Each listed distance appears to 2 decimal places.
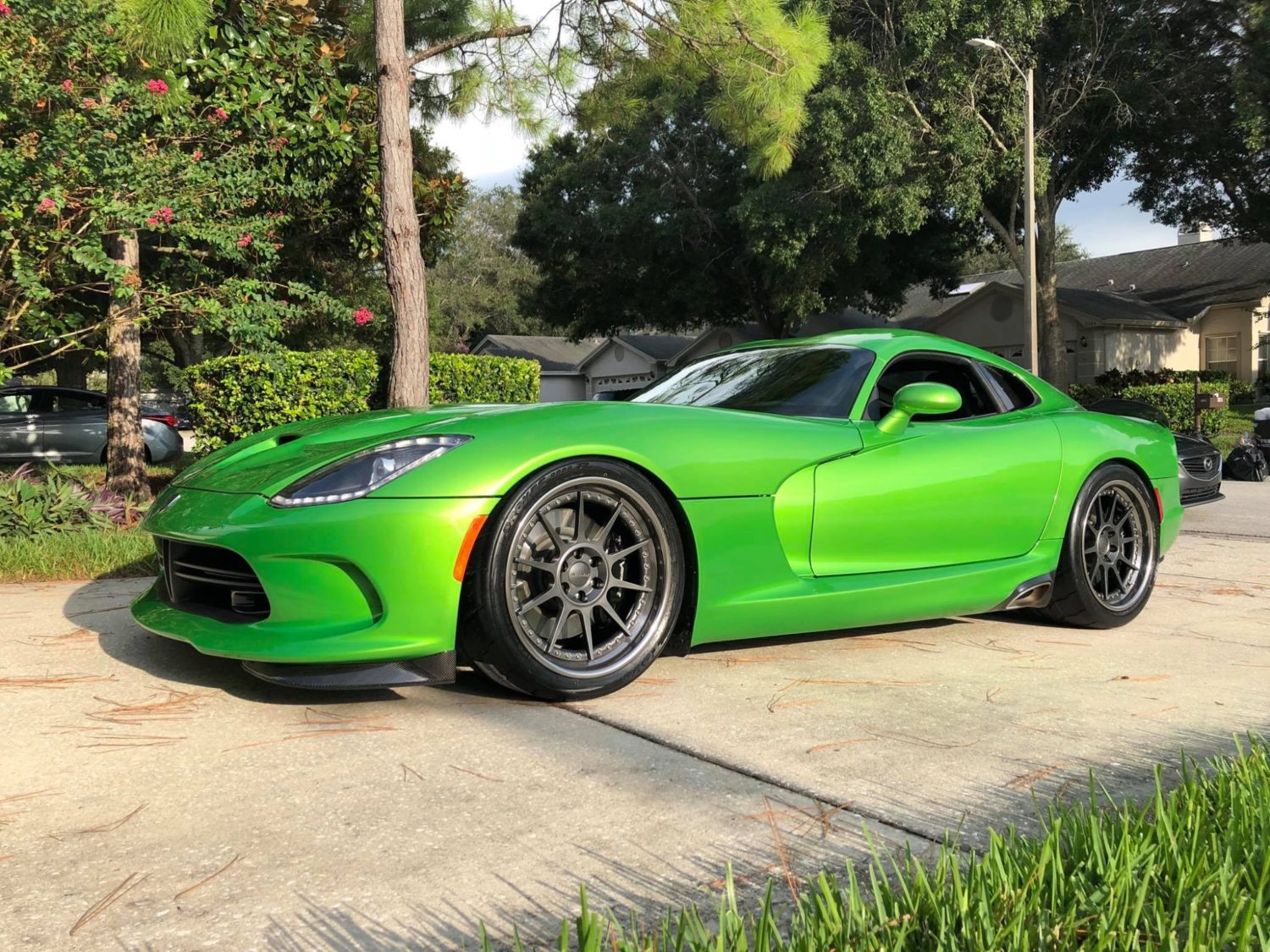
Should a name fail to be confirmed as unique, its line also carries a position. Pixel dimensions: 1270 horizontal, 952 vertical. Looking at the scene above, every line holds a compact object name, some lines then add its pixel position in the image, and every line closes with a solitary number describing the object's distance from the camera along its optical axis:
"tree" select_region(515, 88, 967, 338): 29.06
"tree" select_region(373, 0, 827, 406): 8.83
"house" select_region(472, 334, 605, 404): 54.78
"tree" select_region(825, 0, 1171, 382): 20.48
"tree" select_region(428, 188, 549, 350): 63.28
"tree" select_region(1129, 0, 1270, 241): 20.33
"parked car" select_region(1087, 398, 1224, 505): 7.70
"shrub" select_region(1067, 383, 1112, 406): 26.13
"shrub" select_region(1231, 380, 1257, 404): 31.83
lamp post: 17.83
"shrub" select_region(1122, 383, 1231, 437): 20.66
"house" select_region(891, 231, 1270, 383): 34.28
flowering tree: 5.87
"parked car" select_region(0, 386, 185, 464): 16.17
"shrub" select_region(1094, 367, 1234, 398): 27.38
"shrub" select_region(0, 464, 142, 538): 5.95
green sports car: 2.93
